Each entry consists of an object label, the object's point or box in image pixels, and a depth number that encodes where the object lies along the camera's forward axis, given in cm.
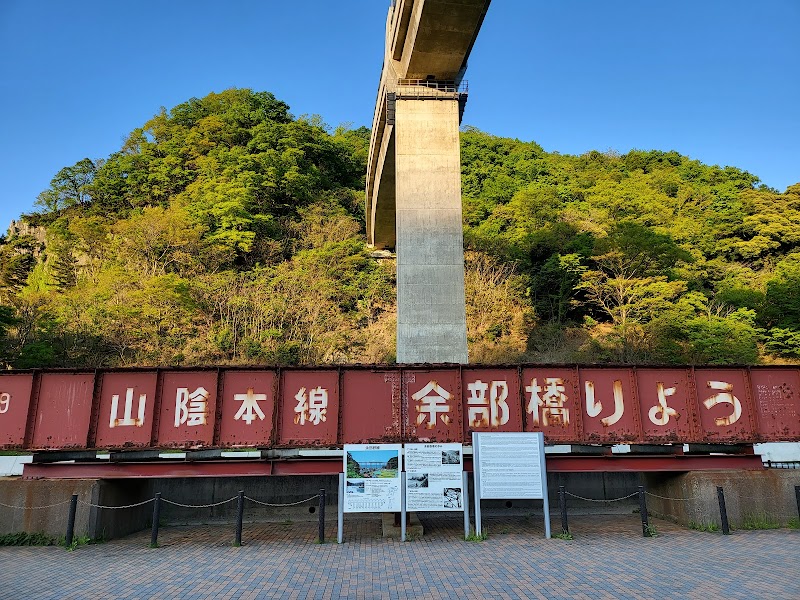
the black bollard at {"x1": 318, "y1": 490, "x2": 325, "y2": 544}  948
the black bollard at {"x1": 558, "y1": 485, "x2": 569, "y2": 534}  953
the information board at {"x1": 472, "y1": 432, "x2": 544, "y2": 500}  945
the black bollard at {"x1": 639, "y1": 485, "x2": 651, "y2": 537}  969
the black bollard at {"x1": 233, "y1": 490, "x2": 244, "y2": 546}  946
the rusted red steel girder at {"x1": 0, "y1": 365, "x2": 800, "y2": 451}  1021
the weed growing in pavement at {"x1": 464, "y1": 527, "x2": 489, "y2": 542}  952
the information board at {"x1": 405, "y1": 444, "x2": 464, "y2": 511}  948
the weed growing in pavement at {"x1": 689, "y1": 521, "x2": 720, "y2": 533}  1003
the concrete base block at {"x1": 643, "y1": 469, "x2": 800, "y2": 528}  1023
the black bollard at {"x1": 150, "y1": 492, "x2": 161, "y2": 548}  942
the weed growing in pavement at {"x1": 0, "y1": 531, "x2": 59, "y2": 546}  959
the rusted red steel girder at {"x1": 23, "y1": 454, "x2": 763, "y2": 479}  1016
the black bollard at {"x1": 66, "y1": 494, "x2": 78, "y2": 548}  939
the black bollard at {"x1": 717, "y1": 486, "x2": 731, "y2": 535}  977
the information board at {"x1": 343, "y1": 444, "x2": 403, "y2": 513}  941
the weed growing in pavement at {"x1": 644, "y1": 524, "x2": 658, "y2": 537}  967
